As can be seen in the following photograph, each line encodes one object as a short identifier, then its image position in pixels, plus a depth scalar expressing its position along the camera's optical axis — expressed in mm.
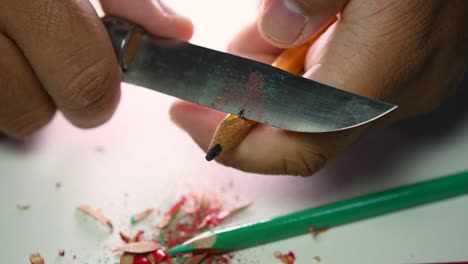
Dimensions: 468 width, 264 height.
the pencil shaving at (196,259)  203
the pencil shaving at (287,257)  205
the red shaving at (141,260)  205
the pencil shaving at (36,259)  204
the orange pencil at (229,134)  192
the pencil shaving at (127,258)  205
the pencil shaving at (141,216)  216
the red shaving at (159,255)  206
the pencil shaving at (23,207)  219
